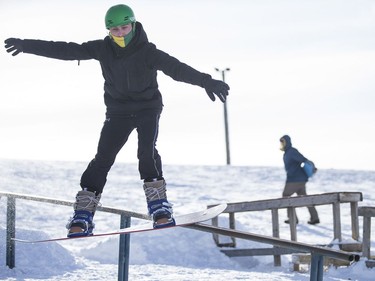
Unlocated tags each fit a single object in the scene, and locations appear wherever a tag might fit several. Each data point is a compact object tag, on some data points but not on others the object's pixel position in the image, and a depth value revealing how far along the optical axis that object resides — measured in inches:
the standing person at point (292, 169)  776.2
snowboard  275.5
